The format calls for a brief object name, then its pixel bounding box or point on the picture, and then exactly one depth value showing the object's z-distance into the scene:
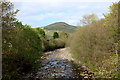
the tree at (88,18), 27.22
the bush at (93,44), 7.13
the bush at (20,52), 5.96
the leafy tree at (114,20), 6.05
